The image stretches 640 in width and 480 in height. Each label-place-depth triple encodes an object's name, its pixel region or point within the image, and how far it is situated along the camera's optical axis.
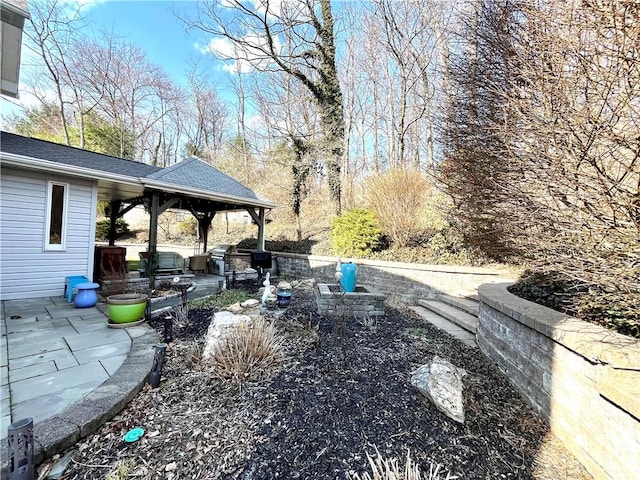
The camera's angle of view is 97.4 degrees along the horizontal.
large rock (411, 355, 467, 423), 2.10
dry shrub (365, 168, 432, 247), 6.98
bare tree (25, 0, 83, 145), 12.15
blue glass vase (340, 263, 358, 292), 5.24
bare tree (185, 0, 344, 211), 9.18
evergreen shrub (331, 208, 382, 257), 7.62
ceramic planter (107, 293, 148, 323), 3.93
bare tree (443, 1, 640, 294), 1.91
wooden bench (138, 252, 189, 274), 7.91
